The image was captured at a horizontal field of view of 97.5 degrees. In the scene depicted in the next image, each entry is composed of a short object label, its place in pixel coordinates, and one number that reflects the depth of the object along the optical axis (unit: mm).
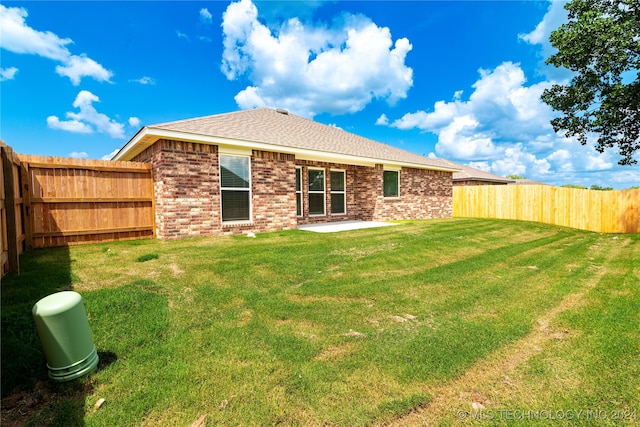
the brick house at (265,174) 7812
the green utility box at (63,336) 2092
